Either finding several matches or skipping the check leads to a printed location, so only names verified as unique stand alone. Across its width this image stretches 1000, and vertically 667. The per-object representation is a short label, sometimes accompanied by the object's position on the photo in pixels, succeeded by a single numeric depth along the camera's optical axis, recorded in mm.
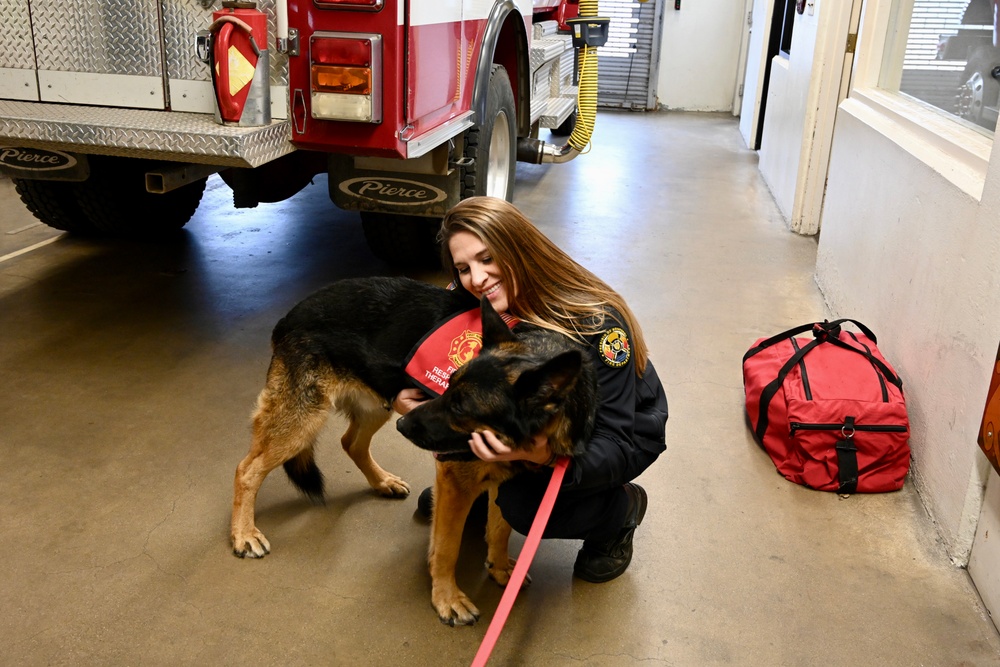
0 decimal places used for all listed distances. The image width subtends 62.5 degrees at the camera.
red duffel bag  3096
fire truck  3236
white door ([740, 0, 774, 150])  9430
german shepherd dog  1955
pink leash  1829
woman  2193
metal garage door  12758
